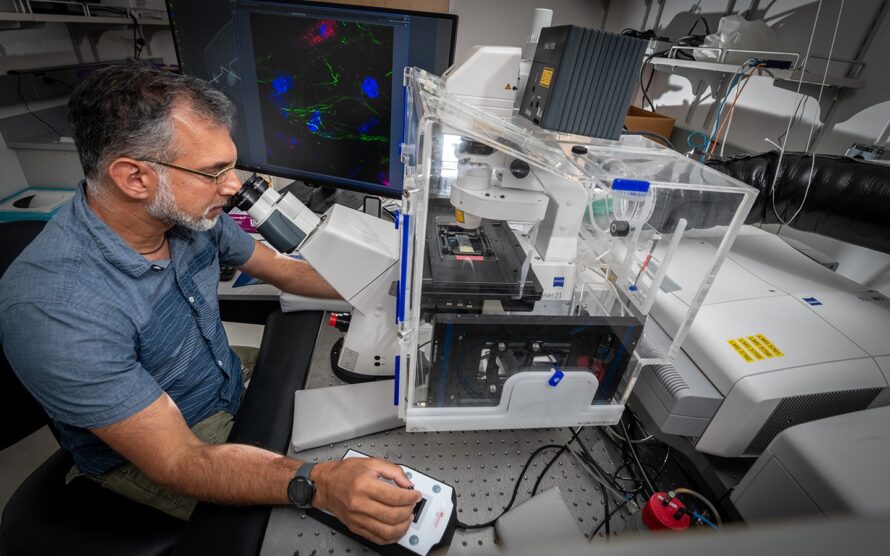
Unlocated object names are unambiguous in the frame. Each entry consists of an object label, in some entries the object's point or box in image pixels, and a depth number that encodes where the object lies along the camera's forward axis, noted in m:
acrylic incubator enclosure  0.64
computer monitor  1.11
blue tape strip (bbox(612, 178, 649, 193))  0.60
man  0.67
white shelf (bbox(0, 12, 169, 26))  1.66
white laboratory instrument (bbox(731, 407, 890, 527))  0.46
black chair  0.72
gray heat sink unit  0.64
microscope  0.78
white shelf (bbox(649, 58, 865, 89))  1.17
